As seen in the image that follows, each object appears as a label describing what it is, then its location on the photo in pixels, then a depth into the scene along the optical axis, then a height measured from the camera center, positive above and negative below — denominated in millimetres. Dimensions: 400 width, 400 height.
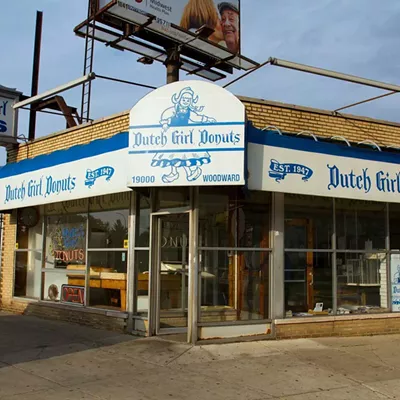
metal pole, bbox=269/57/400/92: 10359 +3695
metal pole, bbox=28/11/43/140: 16500 +5951
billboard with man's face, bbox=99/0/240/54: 15969 +7825
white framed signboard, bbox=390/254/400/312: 11501 -399
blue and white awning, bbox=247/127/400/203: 9375 +1686
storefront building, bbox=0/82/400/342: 9133 +811
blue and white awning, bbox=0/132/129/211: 9945 +1677
